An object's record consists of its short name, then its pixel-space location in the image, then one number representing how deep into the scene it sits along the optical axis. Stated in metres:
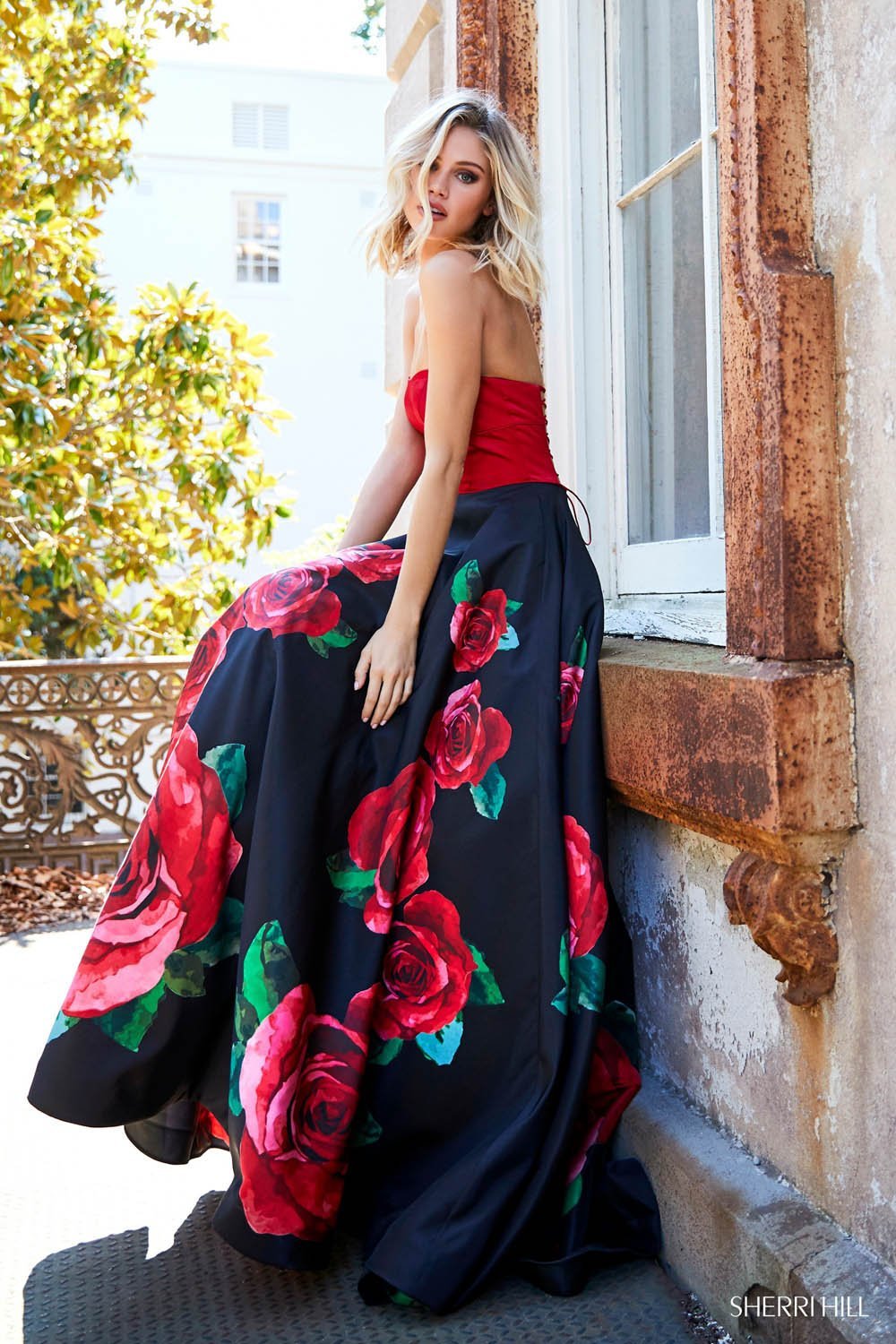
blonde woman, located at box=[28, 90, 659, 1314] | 1.78
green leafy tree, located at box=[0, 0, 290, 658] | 5.30
